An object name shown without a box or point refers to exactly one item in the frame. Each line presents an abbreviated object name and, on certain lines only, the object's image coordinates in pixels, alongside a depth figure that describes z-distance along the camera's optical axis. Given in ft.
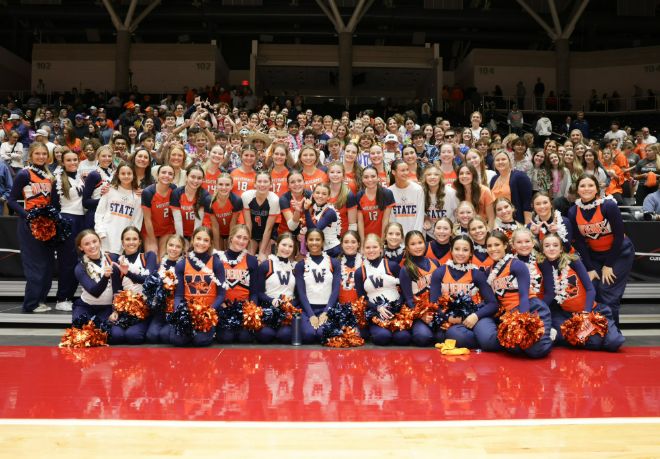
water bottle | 18.20
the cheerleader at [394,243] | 19.29
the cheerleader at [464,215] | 19.70
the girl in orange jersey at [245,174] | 21.59
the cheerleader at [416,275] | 18.13
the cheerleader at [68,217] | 21.59
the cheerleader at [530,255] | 17.71
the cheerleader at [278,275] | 19.02
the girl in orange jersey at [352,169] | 22.06
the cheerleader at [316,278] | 18.97
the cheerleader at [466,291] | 17.58
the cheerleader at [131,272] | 18.04
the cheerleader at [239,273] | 18.52
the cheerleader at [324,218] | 19.86
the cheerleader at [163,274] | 18.17
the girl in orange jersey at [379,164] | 22.36
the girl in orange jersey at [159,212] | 20.04
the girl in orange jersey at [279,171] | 21.98
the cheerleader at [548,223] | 19.03
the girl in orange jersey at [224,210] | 20.10
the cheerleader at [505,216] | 19.54
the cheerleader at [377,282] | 18.37
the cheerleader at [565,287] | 17.72
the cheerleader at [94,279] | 18.13
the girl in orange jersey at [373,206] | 20.65
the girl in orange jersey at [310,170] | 21.88
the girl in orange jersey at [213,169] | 21.74
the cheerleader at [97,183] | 21.74
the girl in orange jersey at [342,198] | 20.65
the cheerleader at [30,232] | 21.12
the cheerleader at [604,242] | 18.67
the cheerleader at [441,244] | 19.17
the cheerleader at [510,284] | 17.20
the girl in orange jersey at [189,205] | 19.99
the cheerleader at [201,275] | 18.10
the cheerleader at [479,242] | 18.44
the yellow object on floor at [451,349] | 17.03
